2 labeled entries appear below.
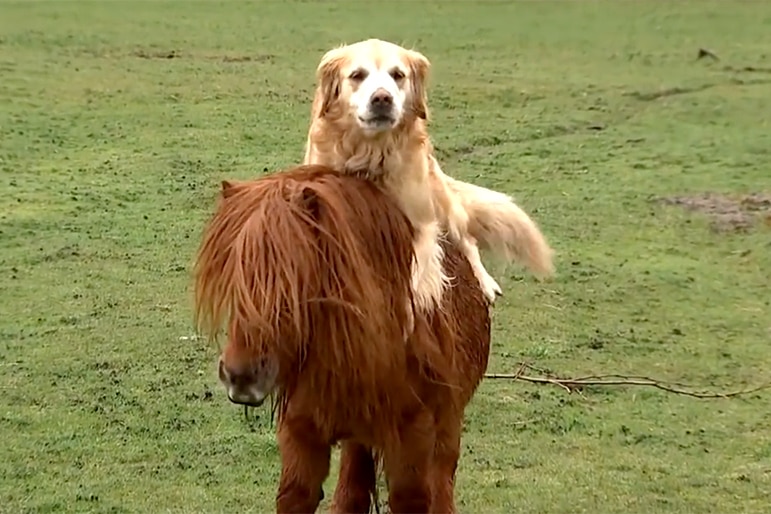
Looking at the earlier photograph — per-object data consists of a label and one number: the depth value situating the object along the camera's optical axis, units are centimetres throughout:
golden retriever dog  507
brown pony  436
